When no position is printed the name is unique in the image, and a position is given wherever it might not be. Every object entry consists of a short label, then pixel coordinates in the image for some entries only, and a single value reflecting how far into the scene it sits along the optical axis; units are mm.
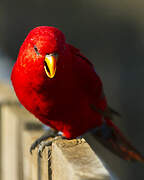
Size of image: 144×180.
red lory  2755
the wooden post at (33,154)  2617
